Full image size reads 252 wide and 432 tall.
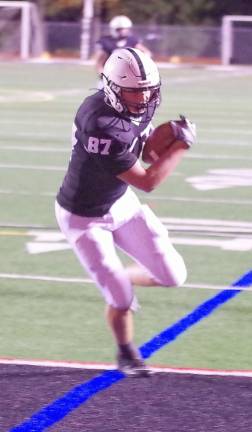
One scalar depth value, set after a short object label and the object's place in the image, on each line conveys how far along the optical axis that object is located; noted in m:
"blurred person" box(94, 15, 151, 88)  24.58
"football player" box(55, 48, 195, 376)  9.36
